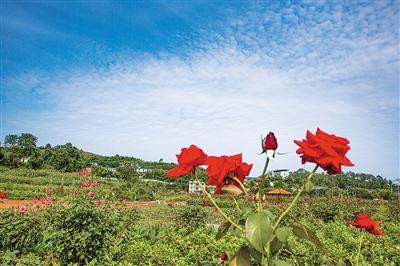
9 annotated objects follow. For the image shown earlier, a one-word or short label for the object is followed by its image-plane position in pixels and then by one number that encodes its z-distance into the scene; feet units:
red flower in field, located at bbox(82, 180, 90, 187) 18.54
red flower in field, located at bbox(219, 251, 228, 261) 4.97
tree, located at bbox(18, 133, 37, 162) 176.76
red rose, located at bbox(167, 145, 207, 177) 3.64
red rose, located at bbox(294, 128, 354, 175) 3.19
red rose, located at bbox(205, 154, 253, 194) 3.46
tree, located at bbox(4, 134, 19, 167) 159.54
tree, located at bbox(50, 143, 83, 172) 176.76
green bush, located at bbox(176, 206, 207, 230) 25.88
